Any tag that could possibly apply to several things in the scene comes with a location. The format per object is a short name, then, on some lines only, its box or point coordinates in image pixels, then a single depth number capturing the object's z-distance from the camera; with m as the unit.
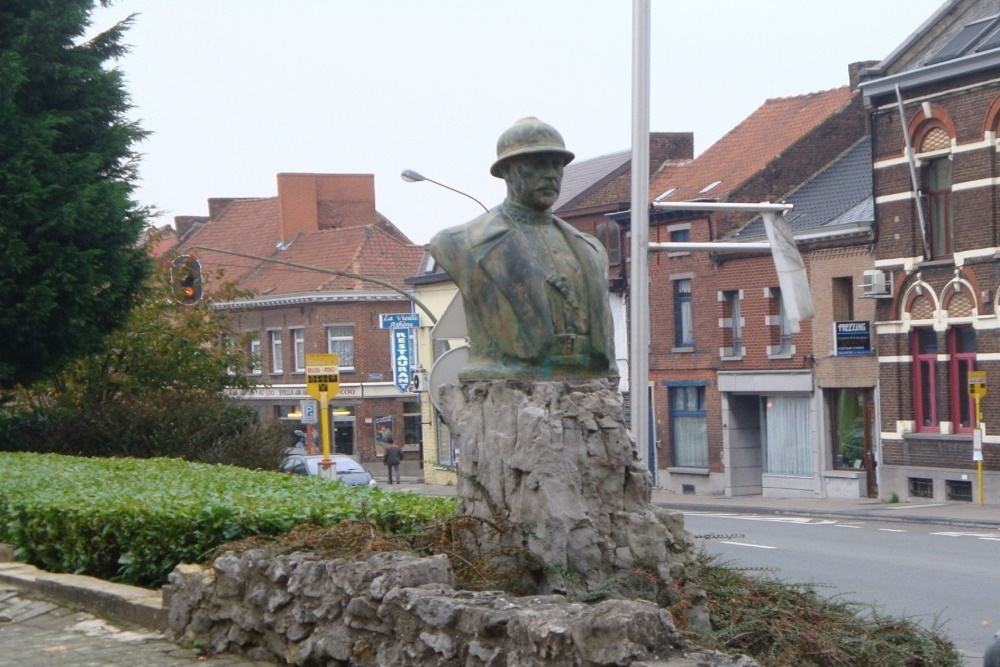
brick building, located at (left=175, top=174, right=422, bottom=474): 60.84
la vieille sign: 53.19
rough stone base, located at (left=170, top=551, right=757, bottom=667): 6.36
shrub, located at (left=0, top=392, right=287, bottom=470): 22.05
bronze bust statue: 8.67
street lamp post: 30.25
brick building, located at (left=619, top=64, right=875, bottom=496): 39.25
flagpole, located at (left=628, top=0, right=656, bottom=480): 16.42
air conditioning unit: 35.44
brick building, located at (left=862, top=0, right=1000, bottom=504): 32.94
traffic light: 30.68
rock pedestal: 8.17
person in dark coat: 53.44
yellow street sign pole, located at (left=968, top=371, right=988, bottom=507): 31.50
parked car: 30.19
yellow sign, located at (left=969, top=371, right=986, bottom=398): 31.46
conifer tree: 23.16
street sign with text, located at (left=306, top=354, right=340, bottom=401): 23.33
